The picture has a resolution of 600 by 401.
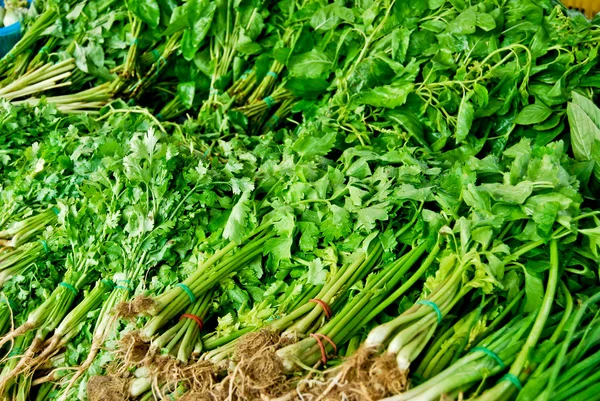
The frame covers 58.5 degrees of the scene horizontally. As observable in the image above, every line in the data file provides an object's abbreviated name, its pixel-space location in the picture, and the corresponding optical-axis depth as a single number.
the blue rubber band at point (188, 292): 1.64
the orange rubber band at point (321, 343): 1.37
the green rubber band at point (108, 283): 1.77
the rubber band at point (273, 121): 2.89
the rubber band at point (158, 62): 3.04
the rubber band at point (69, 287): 1.77
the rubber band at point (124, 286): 1.70
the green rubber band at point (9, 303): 1.80
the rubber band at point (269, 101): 2.86
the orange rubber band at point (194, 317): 1.60
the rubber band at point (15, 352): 1.71
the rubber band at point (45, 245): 1.92
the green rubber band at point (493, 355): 1.25
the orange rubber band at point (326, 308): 1.49
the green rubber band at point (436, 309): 1.35
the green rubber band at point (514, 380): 1.21
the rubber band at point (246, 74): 2.92
